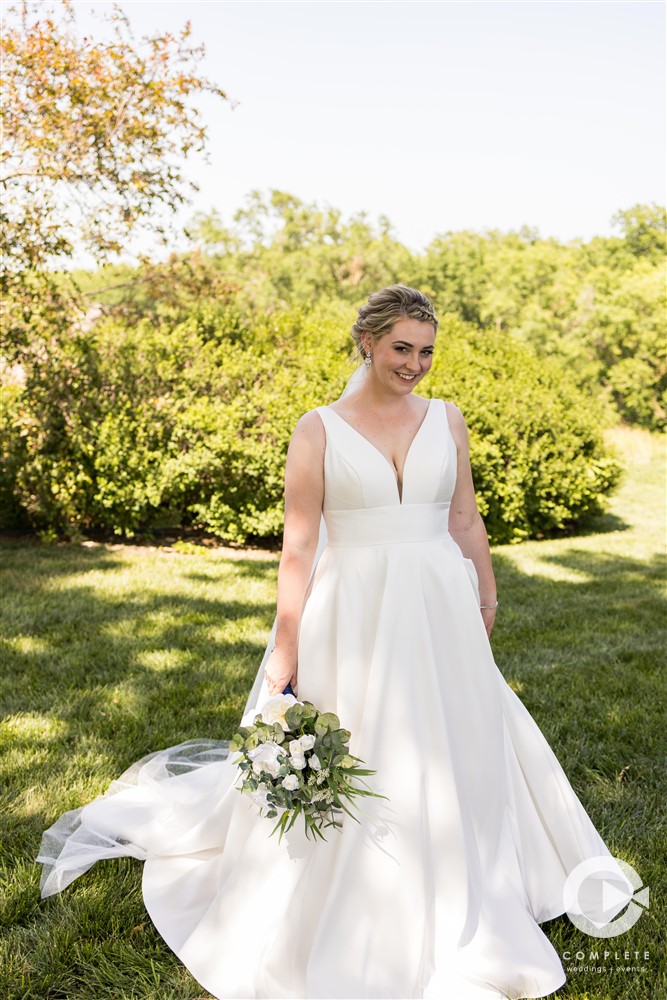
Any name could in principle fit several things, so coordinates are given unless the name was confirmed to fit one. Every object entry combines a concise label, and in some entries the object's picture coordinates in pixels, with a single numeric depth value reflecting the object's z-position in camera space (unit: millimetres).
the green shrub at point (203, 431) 9320
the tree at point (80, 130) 7938
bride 2697
